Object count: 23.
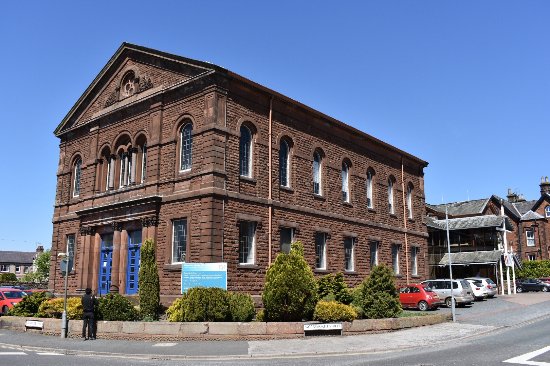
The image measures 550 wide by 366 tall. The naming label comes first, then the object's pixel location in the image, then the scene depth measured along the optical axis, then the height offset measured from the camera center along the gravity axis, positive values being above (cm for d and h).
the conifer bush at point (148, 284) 1922 -37
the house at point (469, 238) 4253 +327
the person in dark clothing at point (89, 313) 1703 -130
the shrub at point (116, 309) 1808 -124
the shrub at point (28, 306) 2148 -135
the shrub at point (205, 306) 1708 -107
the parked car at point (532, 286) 4588 -104
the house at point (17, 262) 11056 +271
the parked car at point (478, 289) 3328 -95
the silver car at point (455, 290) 2903 -91
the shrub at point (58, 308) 1928 -134
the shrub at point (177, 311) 1747 -129
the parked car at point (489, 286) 3409 -78
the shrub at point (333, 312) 1759 -132
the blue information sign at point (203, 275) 1955 -2
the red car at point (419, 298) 2722 -126
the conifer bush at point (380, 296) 1928 -82
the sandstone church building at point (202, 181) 2225 +484
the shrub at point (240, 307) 1756 -114
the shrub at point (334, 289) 2197 -64
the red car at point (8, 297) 2634 -122
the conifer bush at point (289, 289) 1727 -49
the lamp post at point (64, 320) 1762 -159
